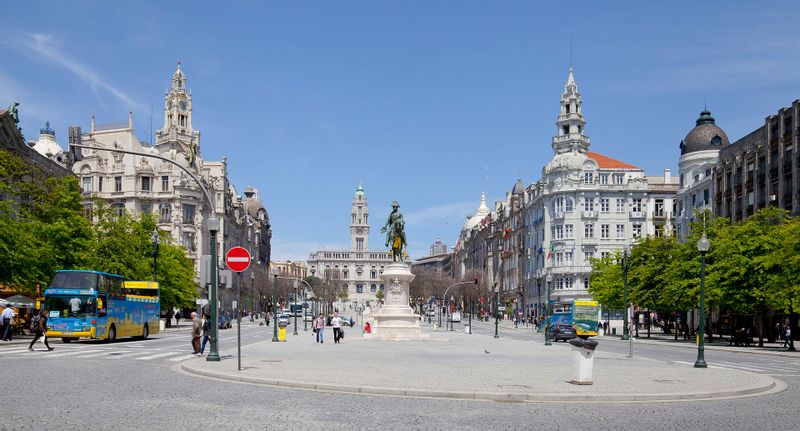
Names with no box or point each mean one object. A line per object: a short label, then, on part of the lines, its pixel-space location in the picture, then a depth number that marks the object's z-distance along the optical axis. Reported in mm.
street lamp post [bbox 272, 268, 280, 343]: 47788
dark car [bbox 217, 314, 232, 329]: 75562
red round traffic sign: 22703
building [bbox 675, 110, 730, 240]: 89250
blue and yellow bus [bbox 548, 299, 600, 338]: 71750
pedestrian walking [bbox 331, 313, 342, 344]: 45094
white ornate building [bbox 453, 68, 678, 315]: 109062
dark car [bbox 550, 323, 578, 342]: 60312
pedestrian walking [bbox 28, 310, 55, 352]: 33125
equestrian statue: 56094
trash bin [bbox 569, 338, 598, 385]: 19469
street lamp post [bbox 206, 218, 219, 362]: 26438
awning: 51281
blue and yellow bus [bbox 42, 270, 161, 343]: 39594
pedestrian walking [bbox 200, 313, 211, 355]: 32325
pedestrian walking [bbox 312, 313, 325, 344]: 45716
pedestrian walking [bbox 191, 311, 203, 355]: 30422
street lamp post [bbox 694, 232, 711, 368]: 28625
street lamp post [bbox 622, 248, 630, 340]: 58959
